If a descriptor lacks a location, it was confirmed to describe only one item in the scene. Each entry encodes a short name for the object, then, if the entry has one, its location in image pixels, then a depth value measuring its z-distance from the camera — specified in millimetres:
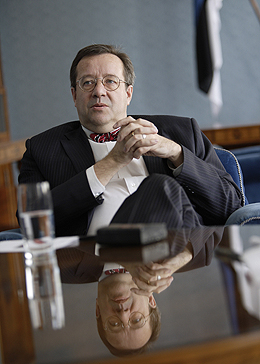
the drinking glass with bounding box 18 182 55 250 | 3251
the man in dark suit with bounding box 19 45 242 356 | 3773
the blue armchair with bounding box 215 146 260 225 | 4006
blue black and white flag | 5300
